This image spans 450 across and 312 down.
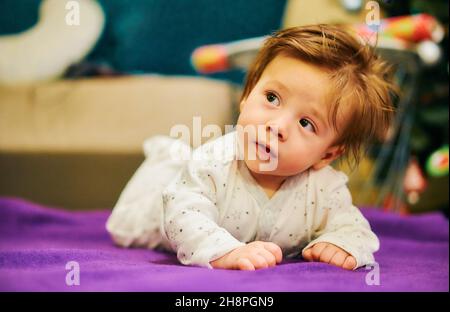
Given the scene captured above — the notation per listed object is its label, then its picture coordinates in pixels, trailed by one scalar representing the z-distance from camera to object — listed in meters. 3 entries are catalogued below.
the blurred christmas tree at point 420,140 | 1.24
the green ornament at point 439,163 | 1.19
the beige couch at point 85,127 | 1.15
